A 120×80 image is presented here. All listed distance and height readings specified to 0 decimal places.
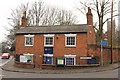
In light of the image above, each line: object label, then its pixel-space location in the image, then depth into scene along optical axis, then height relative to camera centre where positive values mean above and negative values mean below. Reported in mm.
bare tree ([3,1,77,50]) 44062 +7929
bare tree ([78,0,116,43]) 29391 +6234
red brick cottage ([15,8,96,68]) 20031 -306
